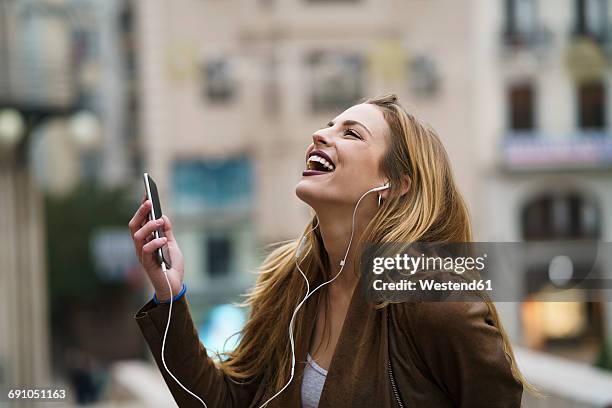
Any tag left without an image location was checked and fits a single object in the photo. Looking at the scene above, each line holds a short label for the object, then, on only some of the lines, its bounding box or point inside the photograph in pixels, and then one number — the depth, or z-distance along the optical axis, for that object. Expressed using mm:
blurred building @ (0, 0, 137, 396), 11109
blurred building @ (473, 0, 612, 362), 25328
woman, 2053
